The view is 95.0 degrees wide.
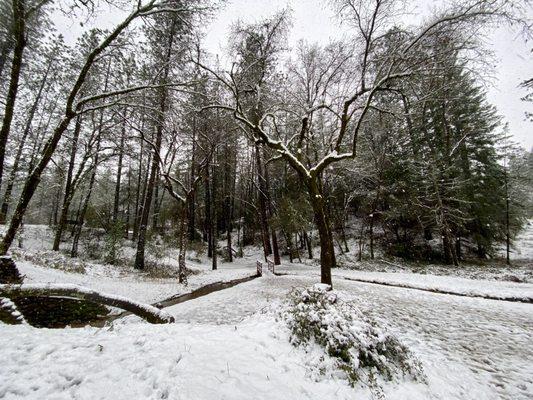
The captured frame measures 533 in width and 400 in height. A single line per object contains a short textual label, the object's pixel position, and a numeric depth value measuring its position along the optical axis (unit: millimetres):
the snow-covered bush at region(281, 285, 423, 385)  3662
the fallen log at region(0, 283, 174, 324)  4443
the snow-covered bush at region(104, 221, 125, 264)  14555
